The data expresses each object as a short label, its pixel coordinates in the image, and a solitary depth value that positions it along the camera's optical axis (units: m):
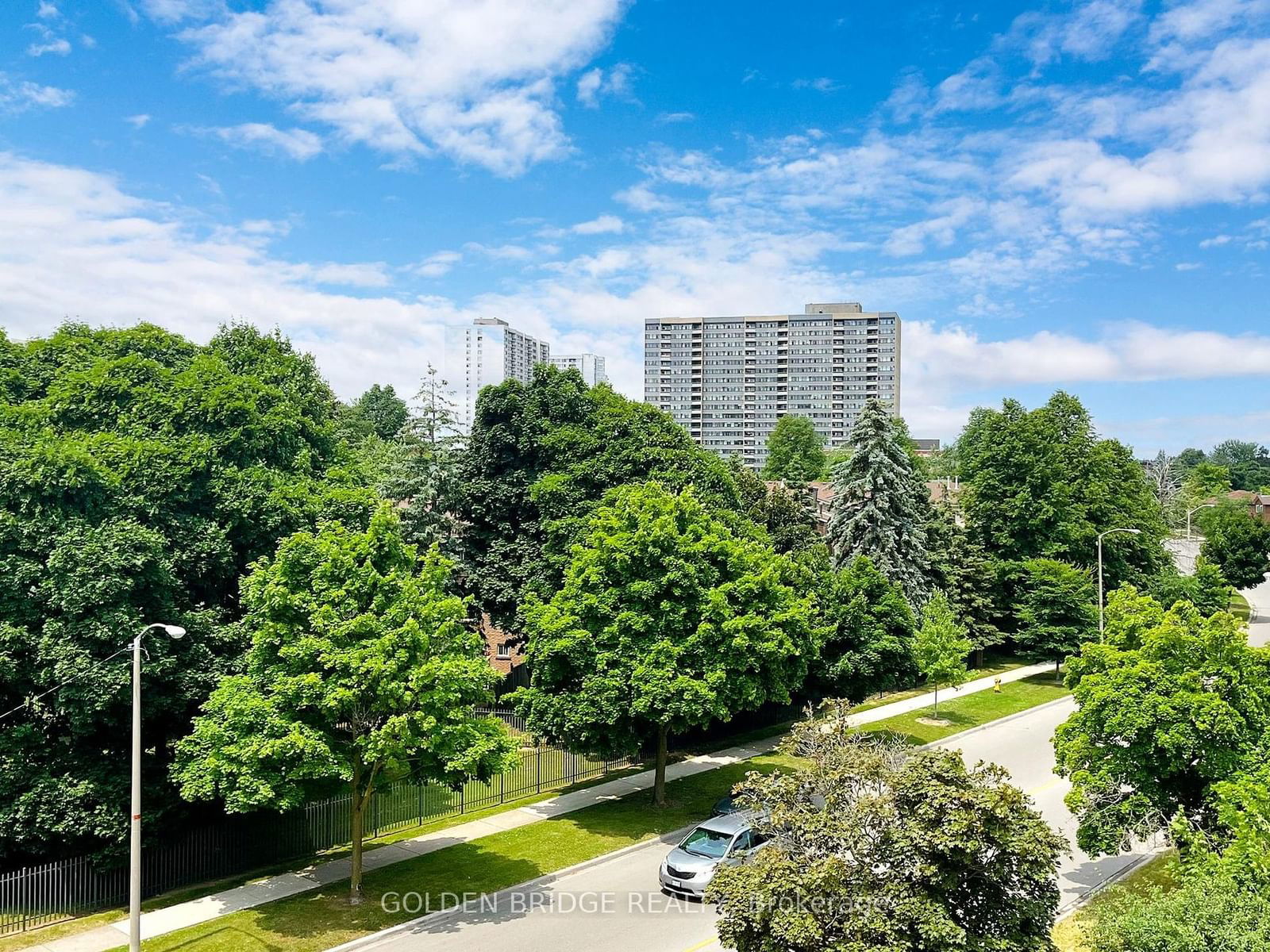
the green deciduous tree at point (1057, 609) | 40.97
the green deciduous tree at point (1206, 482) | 106.97
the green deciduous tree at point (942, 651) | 32.62
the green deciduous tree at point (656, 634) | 21.33
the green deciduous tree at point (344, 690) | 15.91
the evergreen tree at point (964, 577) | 42.31
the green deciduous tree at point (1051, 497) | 44.56
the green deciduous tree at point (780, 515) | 42.16
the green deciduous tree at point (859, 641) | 28.61
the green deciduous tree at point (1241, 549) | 62.25
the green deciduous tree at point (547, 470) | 30.39
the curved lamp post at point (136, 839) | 14.15
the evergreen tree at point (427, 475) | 37.25
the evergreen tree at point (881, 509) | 40.22
